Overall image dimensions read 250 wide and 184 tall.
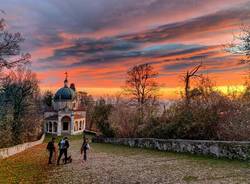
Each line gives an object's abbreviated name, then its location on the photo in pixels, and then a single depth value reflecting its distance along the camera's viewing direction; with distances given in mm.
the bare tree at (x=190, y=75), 25638
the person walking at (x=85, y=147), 12715
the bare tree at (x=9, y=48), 13767
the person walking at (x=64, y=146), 12261
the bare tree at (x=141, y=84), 32126
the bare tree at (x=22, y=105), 26679
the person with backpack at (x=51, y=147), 12665
